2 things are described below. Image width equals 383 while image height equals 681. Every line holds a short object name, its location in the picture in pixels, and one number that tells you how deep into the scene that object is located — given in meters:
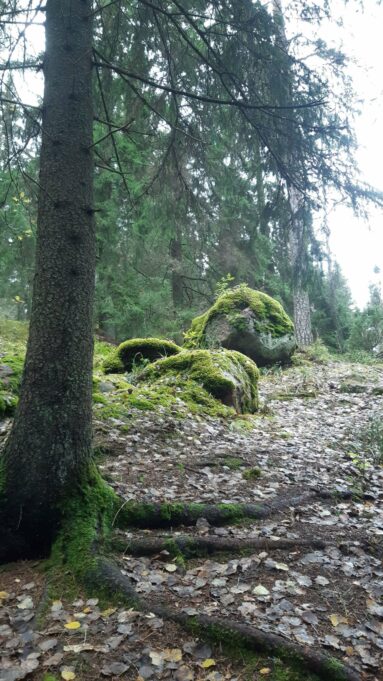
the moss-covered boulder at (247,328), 11.05
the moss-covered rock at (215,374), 7.47
